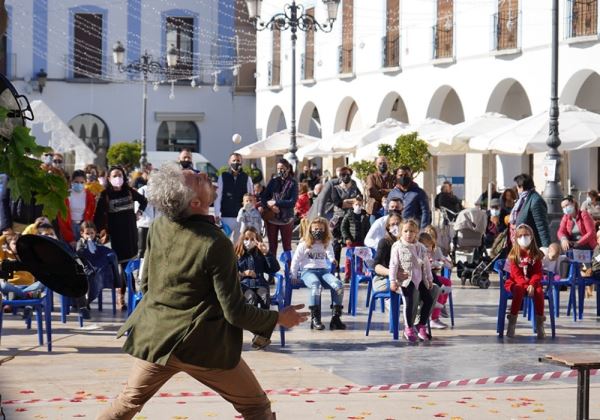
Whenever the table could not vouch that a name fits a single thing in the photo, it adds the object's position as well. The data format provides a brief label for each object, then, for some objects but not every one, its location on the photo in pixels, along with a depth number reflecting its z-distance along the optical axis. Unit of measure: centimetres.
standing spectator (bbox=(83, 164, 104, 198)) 1675
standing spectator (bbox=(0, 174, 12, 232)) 1441
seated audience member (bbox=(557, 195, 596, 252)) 1742
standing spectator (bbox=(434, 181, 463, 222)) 2356
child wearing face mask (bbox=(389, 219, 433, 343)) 1255
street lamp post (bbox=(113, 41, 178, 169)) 3866
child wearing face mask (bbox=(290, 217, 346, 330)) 1330
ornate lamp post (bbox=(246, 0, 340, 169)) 2772
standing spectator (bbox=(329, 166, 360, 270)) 1878
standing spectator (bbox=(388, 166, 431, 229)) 1612
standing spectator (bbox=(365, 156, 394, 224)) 1833
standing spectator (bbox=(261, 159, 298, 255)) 1880
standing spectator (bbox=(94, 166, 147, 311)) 1513
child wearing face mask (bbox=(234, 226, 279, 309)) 1235
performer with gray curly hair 607
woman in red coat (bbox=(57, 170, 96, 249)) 1555
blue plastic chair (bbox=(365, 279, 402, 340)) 1266
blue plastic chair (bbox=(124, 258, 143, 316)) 1292
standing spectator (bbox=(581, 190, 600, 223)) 2052
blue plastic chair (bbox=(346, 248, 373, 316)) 1470
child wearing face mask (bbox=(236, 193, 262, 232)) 1784
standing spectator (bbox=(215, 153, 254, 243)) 1817
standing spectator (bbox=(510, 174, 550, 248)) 1537
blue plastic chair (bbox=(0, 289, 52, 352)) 1176
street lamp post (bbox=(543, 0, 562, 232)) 1961
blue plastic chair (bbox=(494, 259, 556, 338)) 1295
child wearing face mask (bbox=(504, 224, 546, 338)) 1283
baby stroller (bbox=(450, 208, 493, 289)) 1858
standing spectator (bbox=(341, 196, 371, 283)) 1792
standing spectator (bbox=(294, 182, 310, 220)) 2548
